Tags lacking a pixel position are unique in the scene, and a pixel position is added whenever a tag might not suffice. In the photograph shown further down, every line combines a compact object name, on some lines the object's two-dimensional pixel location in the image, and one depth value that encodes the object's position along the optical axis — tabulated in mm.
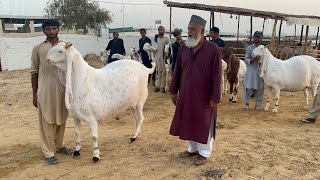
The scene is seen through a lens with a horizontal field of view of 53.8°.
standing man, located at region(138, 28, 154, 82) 10740
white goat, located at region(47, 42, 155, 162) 4339
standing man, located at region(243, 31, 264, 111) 7551
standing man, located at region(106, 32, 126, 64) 10188
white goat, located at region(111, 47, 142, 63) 10672
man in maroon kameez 4121
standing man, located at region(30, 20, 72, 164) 4457
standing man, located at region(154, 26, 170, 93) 9898
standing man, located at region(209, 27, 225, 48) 8130
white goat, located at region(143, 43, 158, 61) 10312
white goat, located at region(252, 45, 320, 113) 7582
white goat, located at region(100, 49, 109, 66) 11031
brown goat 8703
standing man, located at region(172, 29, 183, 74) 9266
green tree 34656
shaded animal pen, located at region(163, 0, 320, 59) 13289
